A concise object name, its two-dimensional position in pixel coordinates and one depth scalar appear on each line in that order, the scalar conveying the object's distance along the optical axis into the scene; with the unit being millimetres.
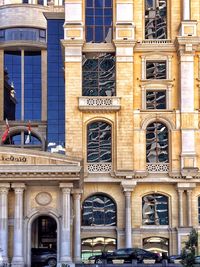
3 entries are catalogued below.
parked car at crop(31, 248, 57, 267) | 82000
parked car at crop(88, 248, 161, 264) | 80931
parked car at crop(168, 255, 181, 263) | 80069
